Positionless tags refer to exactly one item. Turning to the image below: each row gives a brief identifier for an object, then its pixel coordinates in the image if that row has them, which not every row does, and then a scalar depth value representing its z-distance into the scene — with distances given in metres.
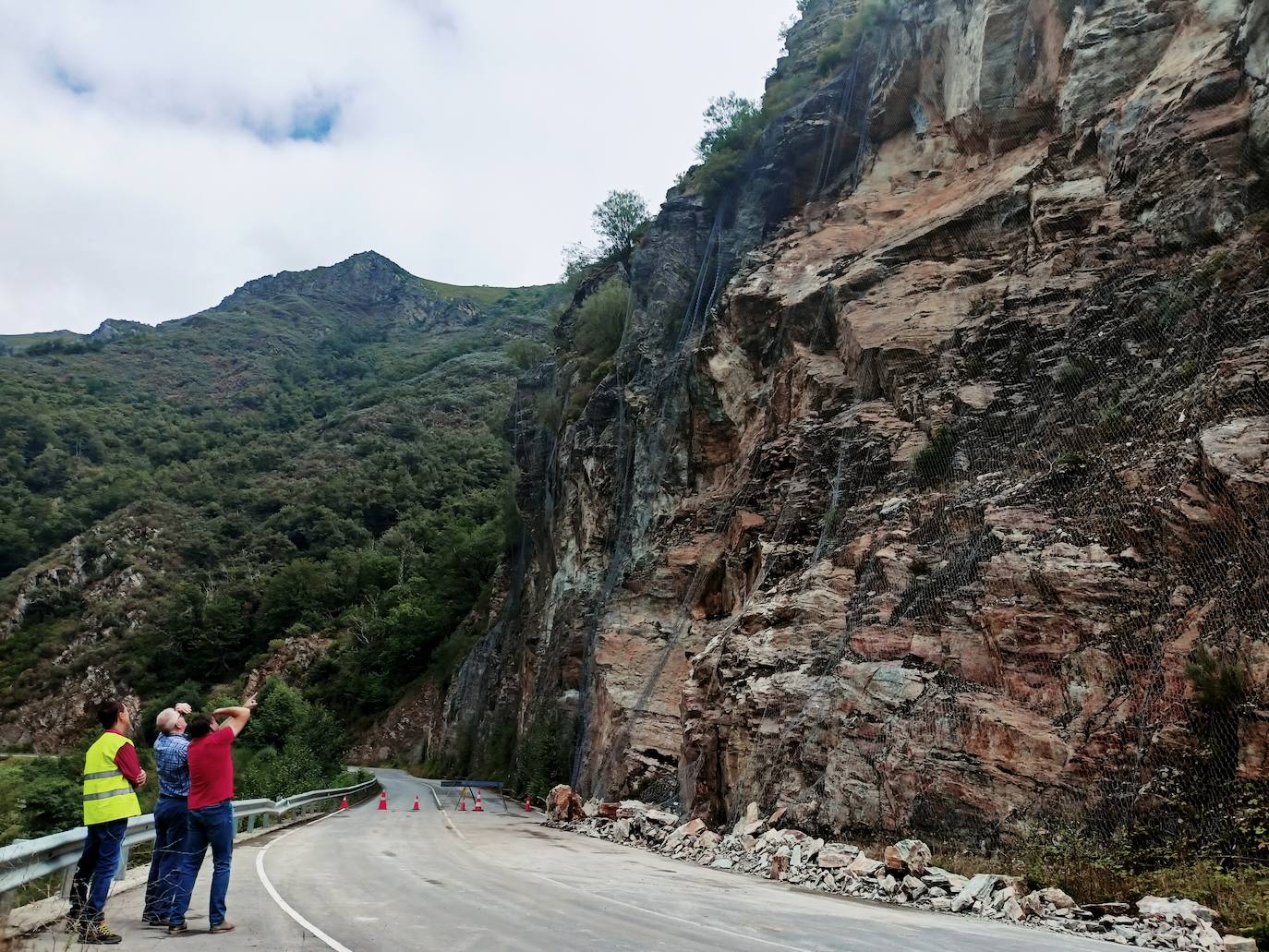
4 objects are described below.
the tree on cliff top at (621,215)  42.81
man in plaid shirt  5.62
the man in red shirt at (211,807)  5.46
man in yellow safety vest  5.19
